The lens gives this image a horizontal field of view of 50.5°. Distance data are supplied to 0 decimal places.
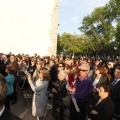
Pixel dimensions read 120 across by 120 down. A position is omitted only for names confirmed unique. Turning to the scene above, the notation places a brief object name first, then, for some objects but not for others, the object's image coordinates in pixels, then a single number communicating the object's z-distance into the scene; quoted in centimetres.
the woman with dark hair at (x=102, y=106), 222
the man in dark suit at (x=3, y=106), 117
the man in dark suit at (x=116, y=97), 280
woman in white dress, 288
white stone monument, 1095
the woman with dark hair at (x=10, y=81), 309
